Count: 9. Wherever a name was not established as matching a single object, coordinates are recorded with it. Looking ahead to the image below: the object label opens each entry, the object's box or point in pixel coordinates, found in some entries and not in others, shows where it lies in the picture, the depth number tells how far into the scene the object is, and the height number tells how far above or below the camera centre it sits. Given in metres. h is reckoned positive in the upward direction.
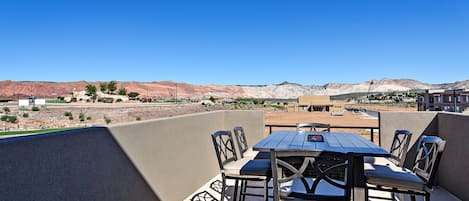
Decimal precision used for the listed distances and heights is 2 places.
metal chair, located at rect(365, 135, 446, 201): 1.87 -0.55
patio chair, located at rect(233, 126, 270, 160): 2.84 -0.55
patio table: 1.84 -0.35
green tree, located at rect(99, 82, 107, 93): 54.33 +2.74
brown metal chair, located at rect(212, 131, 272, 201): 2.21 -0.56
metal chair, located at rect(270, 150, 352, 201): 1.54 -0.37
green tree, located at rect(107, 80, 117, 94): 55.30 +2.90
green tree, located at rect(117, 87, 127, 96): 53.57 +1.74
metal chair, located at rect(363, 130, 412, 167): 2.55 -0.54
